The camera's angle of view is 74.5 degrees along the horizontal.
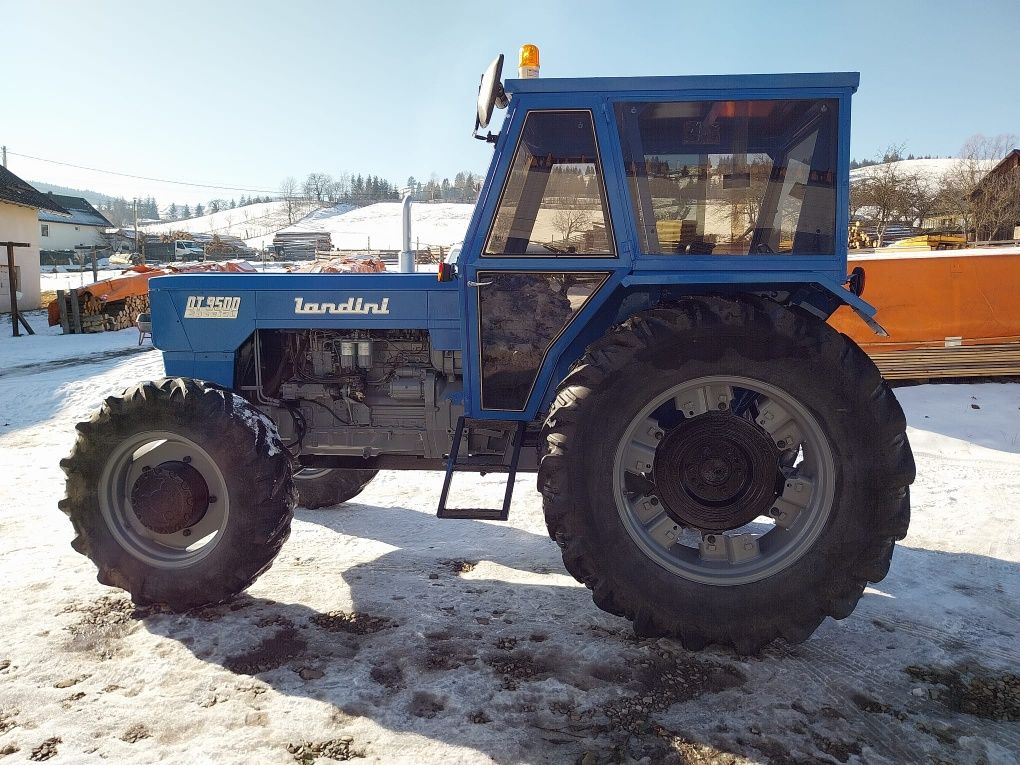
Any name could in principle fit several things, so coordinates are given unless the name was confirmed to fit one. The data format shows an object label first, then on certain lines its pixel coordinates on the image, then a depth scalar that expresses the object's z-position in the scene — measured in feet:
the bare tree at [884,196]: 98.58
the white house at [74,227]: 183.97
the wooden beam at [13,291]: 51.65
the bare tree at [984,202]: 91.09
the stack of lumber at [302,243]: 133.41
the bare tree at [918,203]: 103.65
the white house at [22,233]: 70.72
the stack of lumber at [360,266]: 41.93
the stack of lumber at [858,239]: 51.46
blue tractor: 9.48
